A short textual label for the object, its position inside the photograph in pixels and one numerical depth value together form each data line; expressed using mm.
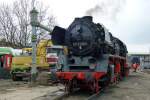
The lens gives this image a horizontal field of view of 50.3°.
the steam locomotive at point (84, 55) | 7279
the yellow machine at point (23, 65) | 11334
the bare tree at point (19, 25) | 23299
